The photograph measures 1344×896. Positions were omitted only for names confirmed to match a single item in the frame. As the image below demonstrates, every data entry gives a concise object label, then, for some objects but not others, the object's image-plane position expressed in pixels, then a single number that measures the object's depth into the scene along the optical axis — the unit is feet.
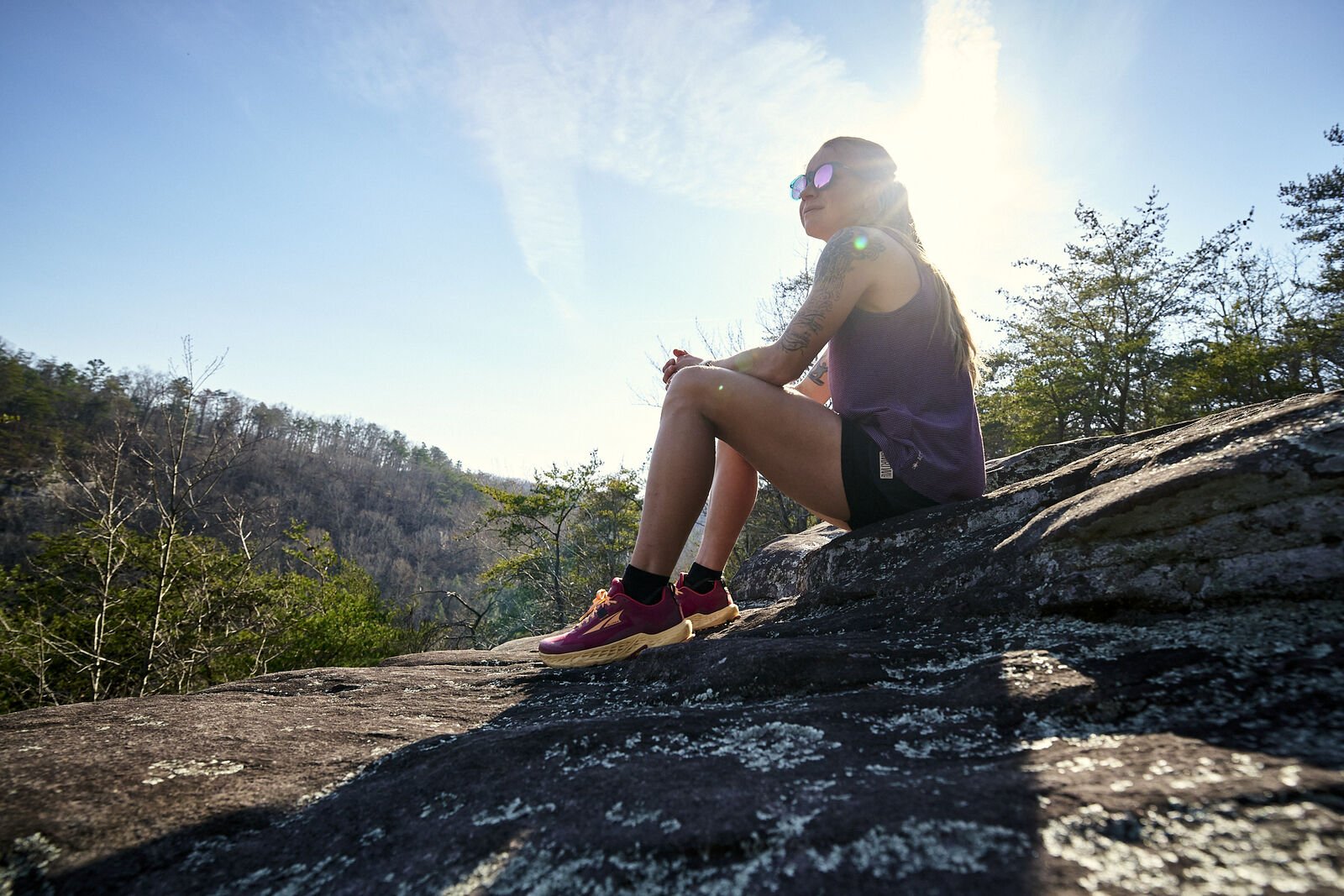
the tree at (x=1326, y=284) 45.16
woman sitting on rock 6.27
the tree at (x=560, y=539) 47.21
